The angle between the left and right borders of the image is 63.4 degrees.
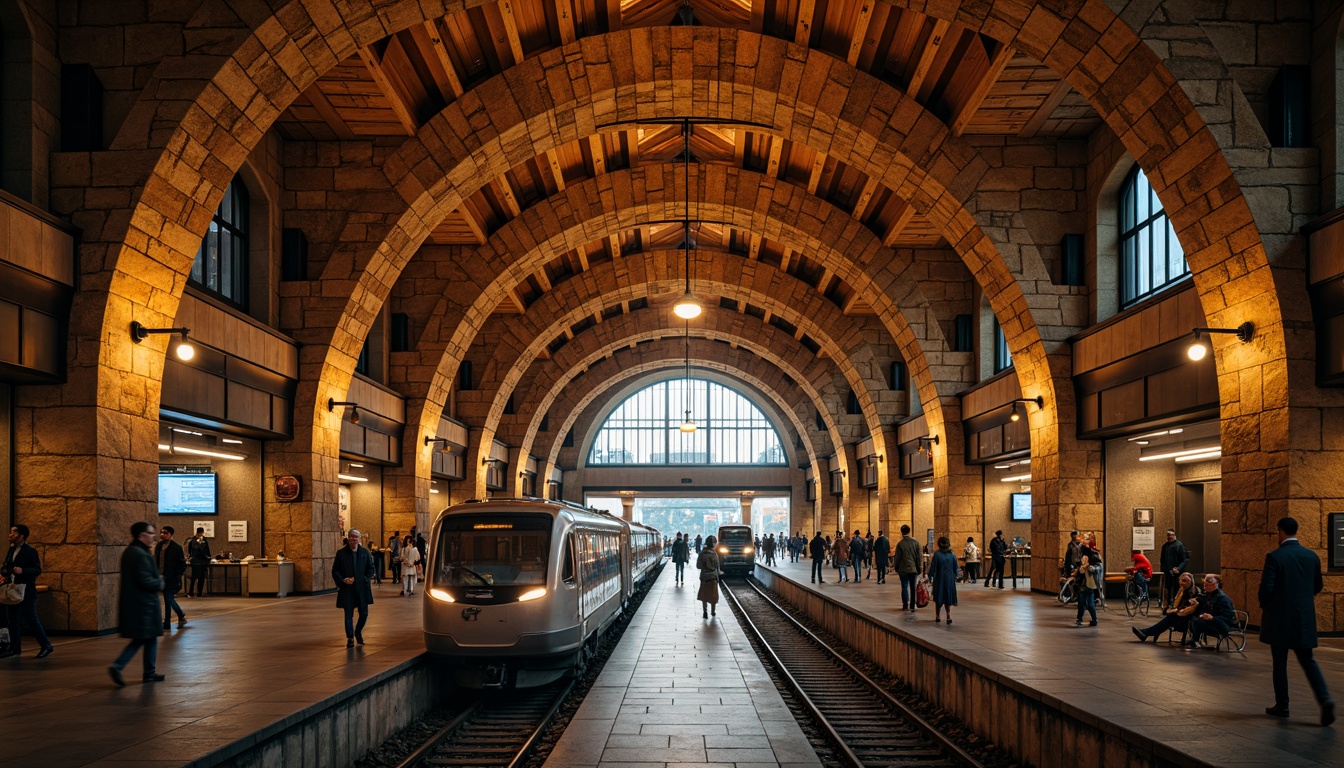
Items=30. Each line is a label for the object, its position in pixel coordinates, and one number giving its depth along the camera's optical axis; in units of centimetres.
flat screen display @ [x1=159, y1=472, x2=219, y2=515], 1959
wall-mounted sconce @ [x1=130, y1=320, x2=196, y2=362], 1320
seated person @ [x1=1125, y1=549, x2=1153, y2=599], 1616
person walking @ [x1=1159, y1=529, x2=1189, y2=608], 1559
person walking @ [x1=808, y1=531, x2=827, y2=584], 2939
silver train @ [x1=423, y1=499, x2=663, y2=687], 1205
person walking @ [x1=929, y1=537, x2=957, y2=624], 1546
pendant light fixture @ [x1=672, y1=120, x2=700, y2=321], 2172
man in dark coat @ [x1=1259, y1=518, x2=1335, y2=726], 772
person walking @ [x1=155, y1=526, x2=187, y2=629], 1359
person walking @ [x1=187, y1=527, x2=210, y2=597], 1955
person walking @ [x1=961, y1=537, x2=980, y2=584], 2562
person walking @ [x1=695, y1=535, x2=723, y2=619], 2008
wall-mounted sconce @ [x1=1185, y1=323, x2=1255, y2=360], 1270
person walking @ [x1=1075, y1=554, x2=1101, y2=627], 1437
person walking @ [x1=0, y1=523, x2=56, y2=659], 1093
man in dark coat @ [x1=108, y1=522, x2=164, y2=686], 952
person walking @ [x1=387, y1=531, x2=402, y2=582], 2450
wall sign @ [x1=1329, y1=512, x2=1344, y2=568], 1207
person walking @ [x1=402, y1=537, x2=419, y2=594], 2159
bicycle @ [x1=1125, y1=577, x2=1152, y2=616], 1661
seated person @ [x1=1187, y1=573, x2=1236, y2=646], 1170
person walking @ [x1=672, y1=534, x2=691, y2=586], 3528
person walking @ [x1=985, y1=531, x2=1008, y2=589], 2316
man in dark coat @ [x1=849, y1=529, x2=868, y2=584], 2773
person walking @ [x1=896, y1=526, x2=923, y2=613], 1734
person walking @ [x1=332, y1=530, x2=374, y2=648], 1248
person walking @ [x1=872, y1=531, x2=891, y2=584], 2441
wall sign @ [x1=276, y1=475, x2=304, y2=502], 1945
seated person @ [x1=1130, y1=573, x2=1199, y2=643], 1216
